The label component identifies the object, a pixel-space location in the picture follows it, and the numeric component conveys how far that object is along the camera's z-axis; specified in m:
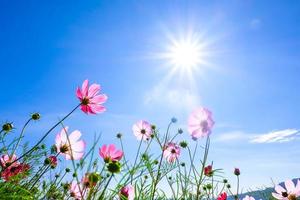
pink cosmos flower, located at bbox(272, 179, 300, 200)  2.94
